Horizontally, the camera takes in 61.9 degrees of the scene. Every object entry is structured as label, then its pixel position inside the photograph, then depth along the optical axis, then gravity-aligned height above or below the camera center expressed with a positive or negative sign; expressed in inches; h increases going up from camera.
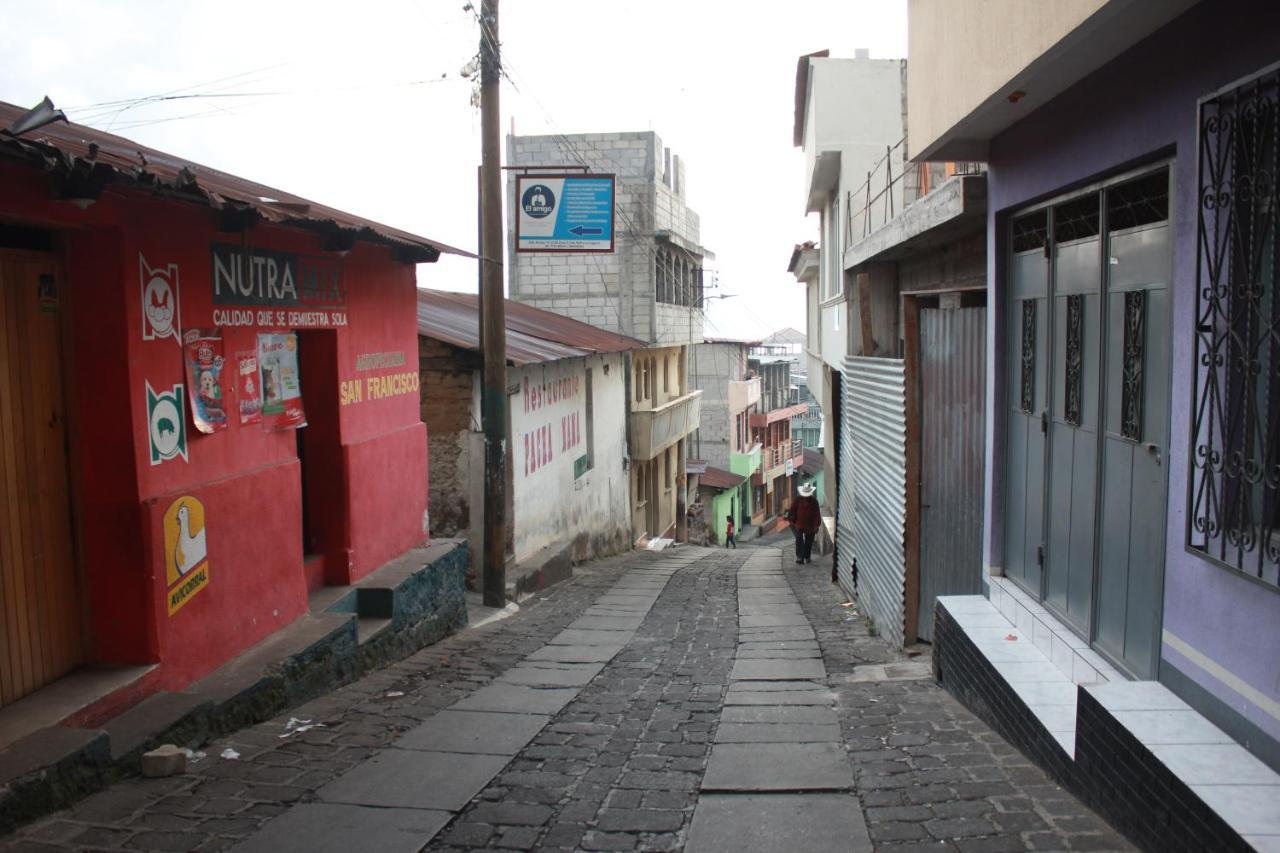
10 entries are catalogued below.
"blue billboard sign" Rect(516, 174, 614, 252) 514.0 +64.1
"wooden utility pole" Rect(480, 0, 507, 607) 475.5 +11.9
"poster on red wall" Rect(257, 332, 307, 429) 288.2 -9.0
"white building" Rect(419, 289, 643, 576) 510.6 -50.5
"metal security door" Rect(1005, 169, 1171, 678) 193.8 -15.5
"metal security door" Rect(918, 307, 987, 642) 316.5 -34.7
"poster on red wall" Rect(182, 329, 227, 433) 244.8 -6.6
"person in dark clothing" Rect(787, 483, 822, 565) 767.1 -129.6
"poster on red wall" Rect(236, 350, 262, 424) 271.1 -9.9
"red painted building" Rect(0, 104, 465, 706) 199.9 -11.9
